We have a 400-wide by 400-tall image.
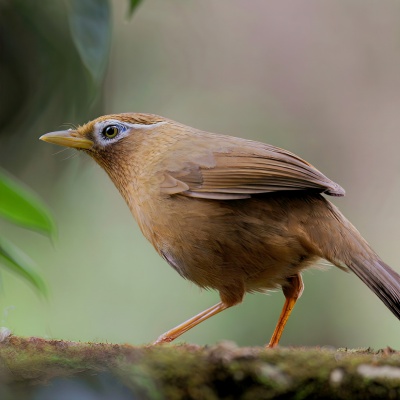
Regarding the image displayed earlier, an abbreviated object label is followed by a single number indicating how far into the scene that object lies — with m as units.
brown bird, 7.74
